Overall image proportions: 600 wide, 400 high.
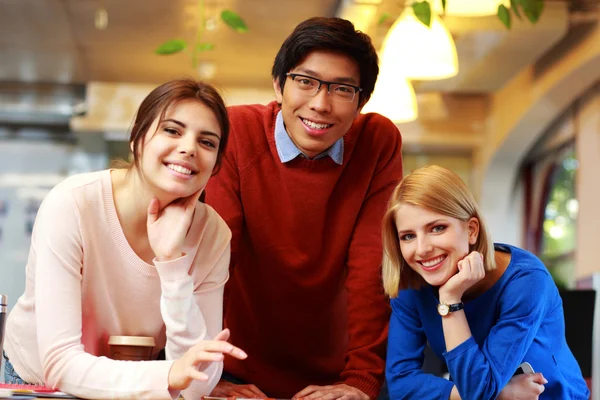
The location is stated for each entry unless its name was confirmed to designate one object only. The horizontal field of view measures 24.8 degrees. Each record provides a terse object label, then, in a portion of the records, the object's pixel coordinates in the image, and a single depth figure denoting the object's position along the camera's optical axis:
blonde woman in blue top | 2.06
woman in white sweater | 1.99
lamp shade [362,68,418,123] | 4.79
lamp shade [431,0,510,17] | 4.81
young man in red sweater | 2.29
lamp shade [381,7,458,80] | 4.17
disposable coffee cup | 2.01
